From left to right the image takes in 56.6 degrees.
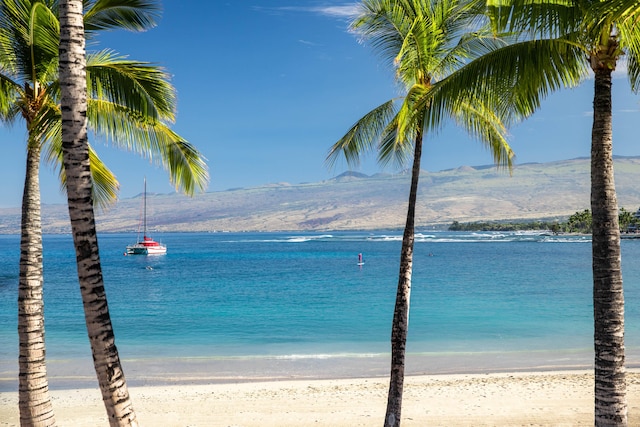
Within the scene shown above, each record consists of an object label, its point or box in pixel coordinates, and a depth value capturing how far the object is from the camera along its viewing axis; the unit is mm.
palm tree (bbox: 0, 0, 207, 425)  7516
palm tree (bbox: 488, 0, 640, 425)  5996
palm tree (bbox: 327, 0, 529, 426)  8609
